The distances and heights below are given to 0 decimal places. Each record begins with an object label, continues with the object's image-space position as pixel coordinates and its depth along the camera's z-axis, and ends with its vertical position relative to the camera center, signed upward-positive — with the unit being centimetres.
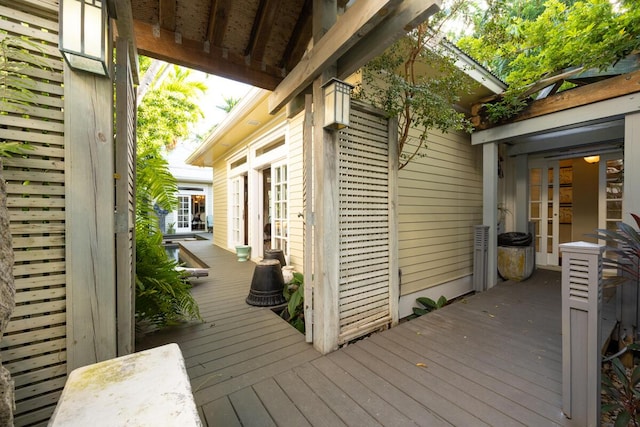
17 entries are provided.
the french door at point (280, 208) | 454 +4
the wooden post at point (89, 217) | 124 -3
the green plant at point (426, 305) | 355 -137
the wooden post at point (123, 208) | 146 +1
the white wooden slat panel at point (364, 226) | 245 -16
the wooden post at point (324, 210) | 224 +0
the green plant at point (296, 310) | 290 -119
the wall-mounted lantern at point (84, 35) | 114 +81
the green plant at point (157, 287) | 232 -71
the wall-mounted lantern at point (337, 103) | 208 +89
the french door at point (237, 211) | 660 -2
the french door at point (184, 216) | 1299 -28
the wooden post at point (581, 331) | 142 -69
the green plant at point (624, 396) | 147 -114
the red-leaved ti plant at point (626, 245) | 216 -31
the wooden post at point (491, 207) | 424 +5
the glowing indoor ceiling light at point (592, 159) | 529 +108
